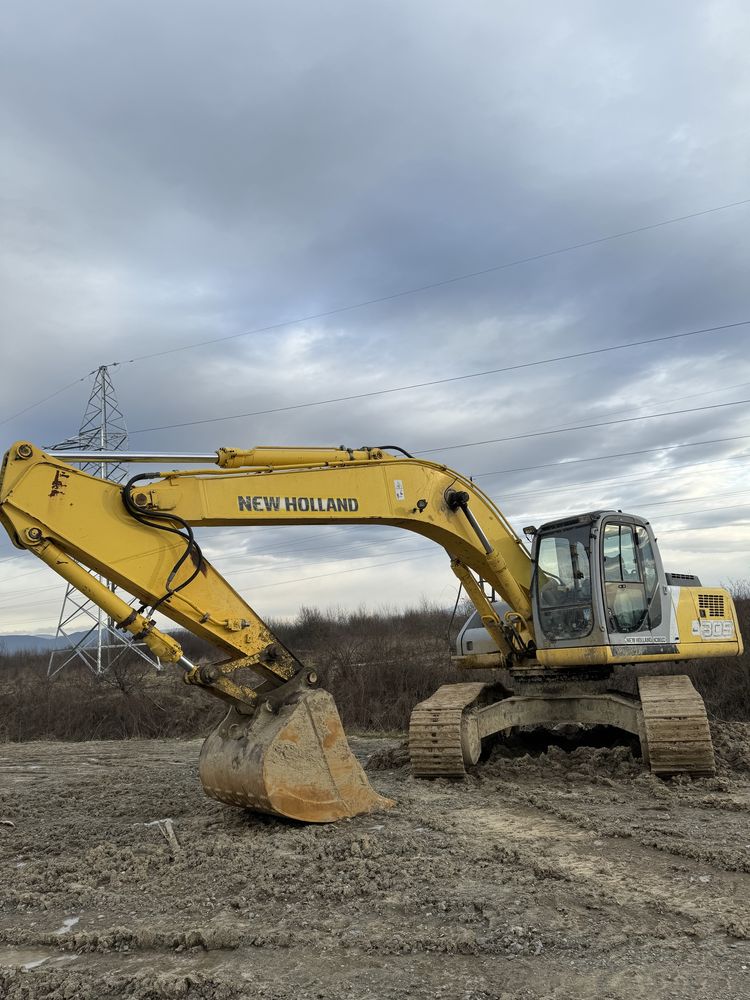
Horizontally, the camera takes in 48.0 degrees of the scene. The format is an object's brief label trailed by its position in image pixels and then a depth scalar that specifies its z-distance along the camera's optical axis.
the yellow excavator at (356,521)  6.21
